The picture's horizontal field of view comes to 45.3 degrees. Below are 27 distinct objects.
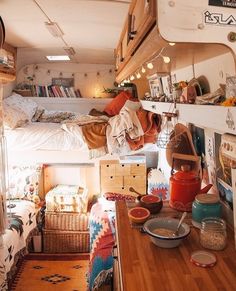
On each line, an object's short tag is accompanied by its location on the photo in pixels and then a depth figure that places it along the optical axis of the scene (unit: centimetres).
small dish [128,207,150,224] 133
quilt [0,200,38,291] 221
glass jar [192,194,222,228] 129
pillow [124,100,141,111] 308
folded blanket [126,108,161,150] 297
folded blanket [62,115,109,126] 316
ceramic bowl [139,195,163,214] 144
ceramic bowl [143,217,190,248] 110
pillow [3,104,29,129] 320
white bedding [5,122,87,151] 324
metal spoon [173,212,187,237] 119
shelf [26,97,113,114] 472
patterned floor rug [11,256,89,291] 269
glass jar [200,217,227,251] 112
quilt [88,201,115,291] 195
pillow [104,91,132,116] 367
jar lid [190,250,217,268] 101
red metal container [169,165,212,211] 146
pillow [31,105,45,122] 405
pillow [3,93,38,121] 374
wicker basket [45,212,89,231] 337
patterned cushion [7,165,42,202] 335
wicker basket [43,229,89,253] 336
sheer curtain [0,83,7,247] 210
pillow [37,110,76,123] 399
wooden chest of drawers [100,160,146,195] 350
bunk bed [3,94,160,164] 299
